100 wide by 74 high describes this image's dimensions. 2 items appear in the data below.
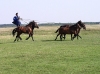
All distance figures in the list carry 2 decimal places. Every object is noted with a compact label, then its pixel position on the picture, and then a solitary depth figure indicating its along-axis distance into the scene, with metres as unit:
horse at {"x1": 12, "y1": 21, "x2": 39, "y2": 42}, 27.62
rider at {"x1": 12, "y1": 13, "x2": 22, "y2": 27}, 28.12
